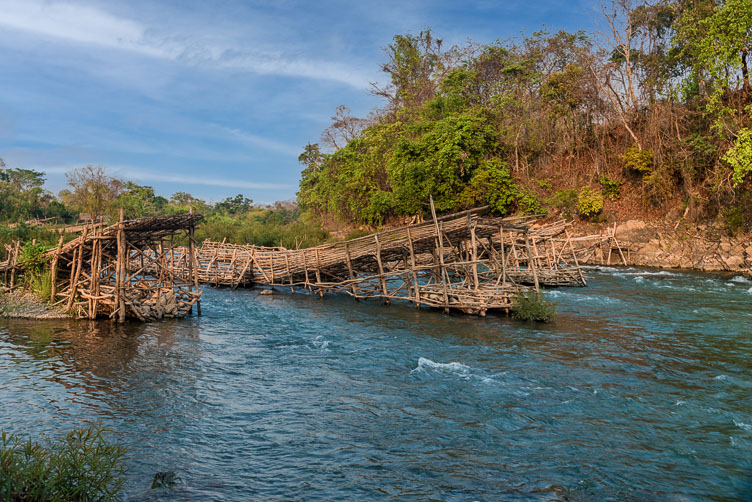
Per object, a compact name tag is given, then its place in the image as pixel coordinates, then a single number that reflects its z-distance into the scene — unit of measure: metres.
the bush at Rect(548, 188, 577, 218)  37.09
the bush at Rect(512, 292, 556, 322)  16.53
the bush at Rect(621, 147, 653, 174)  33.88
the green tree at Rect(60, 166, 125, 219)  47.59
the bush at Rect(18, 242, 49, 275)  18.46
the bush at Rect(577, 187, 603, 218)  35.50
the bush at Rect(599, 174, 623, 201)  35.91
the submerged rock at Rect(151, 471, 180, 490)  6.72
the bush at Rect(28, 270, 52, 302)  18.27
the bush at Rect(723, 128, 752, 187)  24.48
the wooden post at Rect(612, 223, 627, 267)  31.44
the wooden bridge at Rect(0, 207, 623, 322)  16.75
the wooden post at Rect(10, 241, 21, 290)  18.86
